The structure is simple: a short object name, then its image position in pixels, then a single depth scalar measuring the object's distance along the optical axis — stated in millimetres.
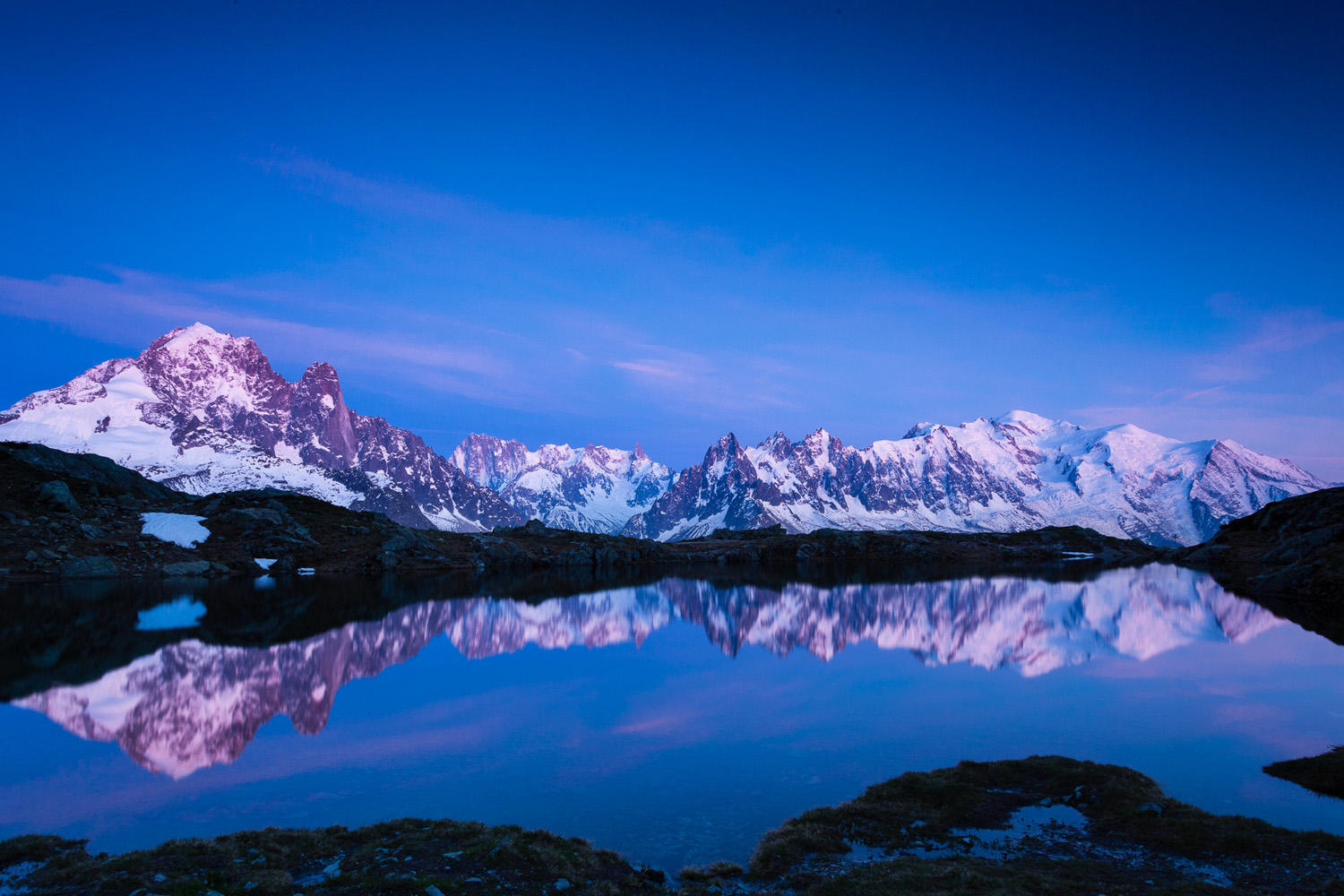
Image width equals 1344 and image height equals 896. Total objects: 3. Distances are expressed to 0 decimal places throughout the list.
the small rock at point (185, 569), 101562
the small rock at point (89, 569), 94812
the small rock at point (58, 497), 108688
